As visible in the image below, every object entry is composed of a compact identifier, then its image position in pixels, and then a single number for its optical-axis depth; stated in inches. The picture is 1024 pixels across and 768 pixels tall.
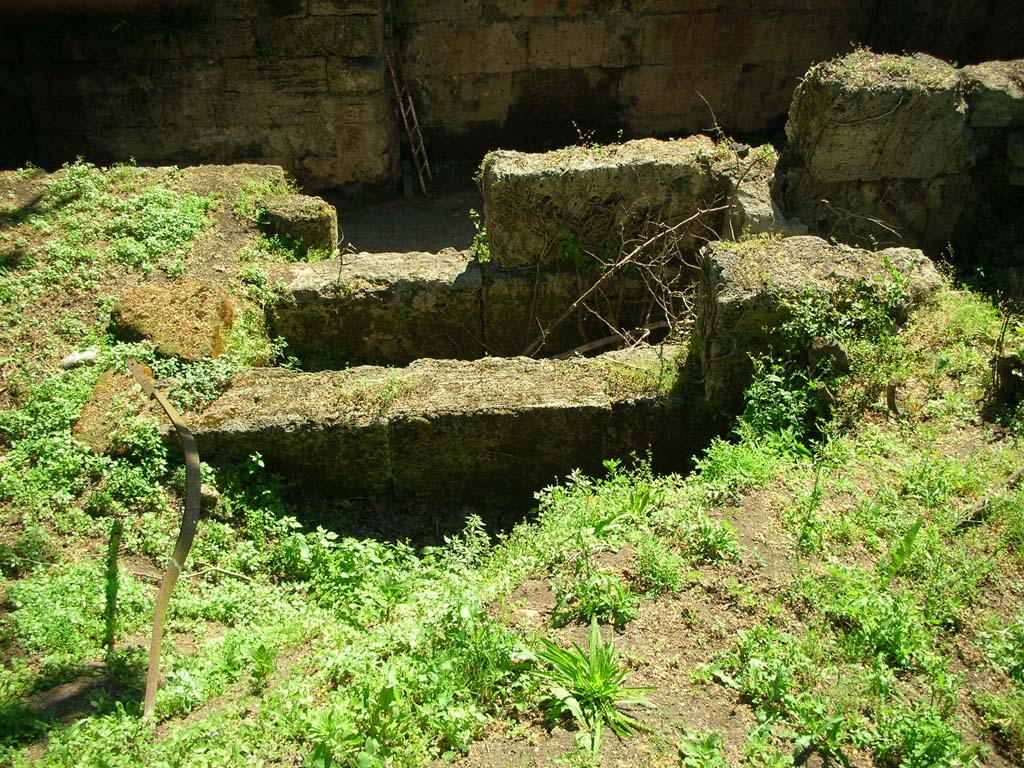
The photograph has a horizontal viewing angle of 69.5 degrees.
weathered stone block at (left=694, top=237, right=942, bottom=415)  174.9
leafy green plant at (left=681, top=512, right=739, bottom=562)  137.7
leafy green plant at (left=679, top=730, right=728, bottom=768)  103.0
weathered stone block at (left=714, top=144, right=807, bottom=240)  232.1
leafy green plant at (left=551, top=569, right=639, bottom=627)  127.8
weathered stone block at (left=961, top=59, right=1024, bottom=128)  249.9
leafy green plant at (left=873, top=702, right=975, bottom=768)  101.4
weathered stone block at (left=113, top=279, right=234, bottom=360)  204.5
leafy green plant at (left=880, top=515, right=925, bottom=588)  129.1
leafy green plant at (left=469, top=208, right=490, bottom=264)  245.9
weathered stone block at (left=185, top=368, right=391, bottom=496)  180.7
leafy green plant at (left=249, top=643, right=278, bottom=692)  131.8
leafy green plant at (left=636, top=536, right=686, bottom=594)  132.6
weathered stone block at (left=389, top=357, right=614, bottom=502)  180.7
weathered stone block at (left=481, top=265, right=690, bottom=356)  239.6
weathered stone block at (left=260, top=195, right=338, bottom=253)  264.2
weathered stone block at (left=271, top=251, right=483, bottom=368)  230.1
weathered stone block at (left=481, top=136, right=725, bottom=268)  228.4
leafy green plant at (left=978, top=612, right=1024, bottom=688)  114.4
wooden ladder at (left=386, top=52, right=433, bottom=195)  389.2
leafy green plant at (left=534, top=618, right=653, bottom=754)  109.3
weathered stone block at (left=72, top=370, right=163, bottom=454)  180.7
